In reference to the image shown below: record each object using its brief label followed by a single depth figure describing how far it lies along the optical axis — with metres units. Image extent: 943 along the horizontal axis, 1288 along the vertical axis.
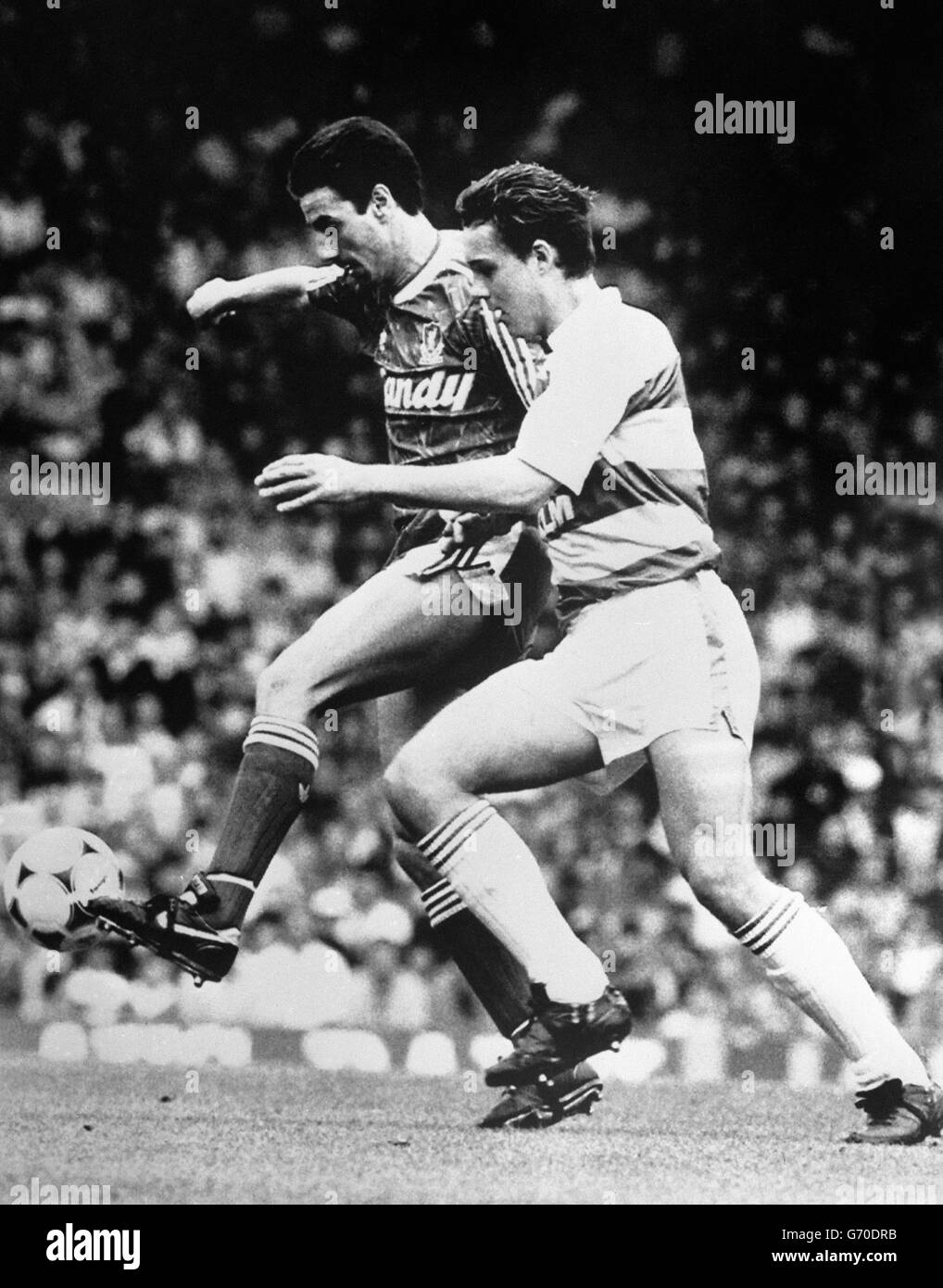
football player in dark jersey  3.78
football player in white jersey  3.64
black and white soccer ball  3.79
